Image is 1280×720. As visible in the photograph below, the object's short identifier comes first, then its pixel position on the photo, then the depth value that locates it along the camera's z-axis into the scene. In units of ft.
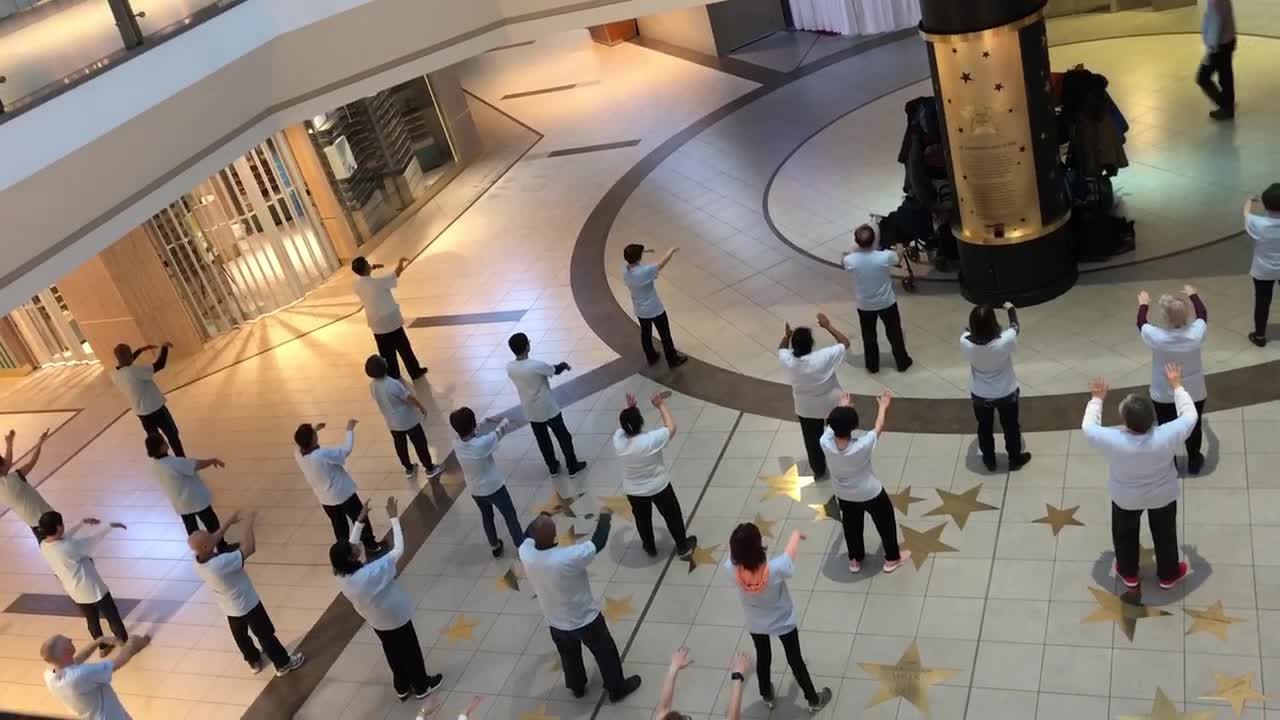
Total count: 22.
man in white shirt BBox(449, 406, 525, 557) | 24.21
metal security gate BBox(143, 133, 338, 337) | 42.80
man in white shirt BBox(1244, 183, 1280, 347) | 24.29
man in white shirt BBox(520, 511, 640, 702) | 19.57
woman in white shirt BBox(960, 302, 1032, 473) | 22.33
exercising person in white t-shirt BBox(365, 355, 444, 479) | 28.19
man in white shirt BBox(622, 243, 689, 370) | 30.71
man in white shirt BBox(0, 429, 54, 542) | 28.53
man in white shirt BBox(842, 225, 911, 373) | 27.27
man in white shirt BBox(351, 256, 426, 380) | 33.63
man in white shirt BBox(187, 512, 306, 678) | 23.27
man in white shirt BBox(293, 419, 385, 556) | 26.00
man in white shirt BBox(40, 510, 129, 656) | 25.86
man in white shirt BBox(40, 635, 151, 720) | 20.71
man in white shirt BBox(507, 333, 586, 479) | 27.17
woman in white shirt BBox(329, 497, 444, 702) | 20.86
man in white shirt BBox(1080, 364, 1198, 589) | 18.04
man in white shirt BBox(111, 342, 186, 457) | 32.60
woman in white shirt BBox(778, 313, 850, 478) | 23.32
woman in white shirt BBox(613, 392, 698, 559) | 22.52
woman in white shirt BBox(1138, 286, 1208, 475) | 20.62
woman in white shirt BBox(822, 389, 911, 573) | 20.30
